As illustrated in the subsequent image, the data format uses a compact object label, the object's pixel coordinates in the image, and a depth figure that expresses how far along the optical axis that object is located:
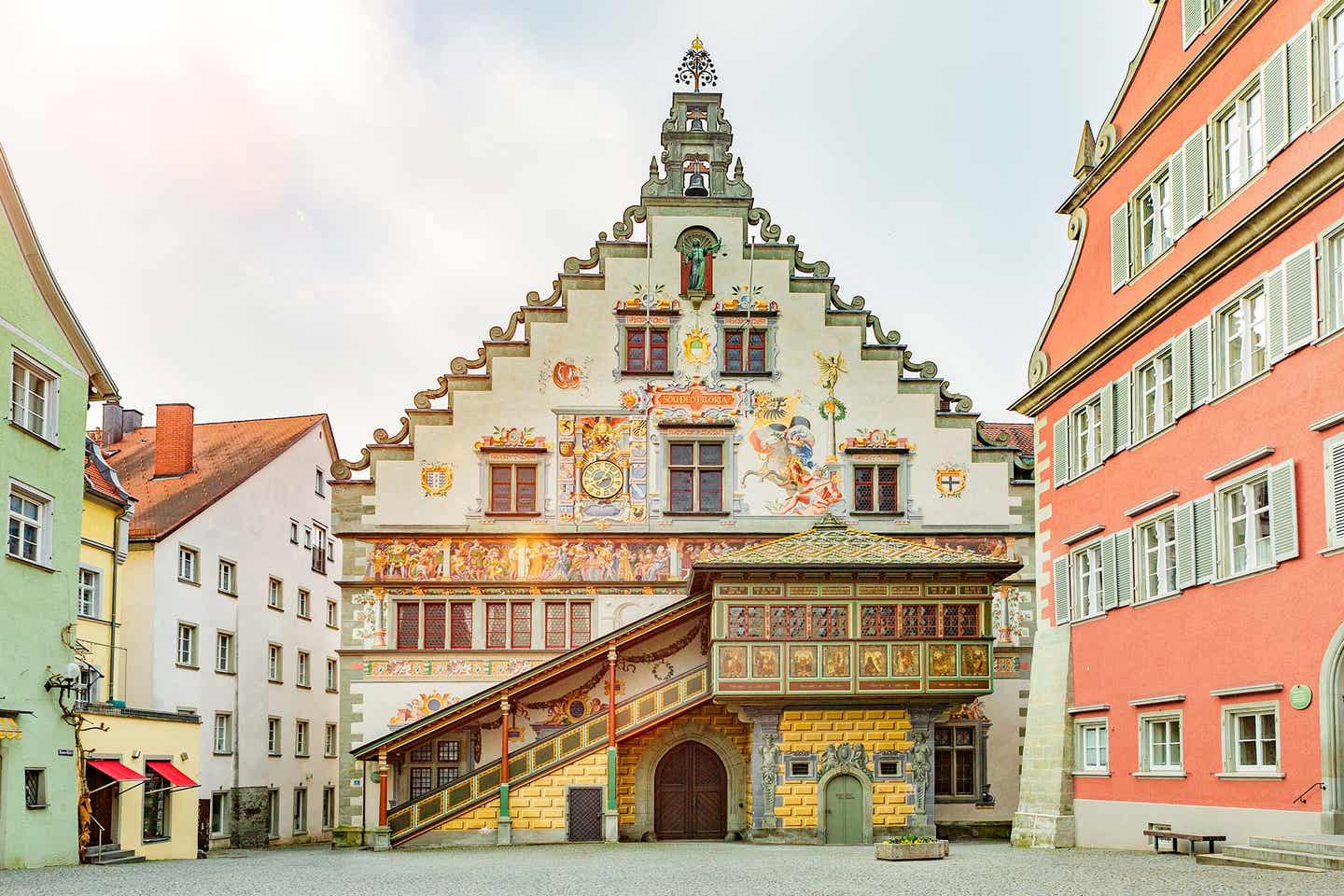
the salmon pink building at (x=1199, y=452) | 19.52
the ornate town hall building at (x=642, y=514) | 35.53
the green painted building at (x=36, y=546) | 24.75
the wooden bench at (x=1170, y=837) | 21.59
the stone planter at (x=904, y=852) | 24.36
